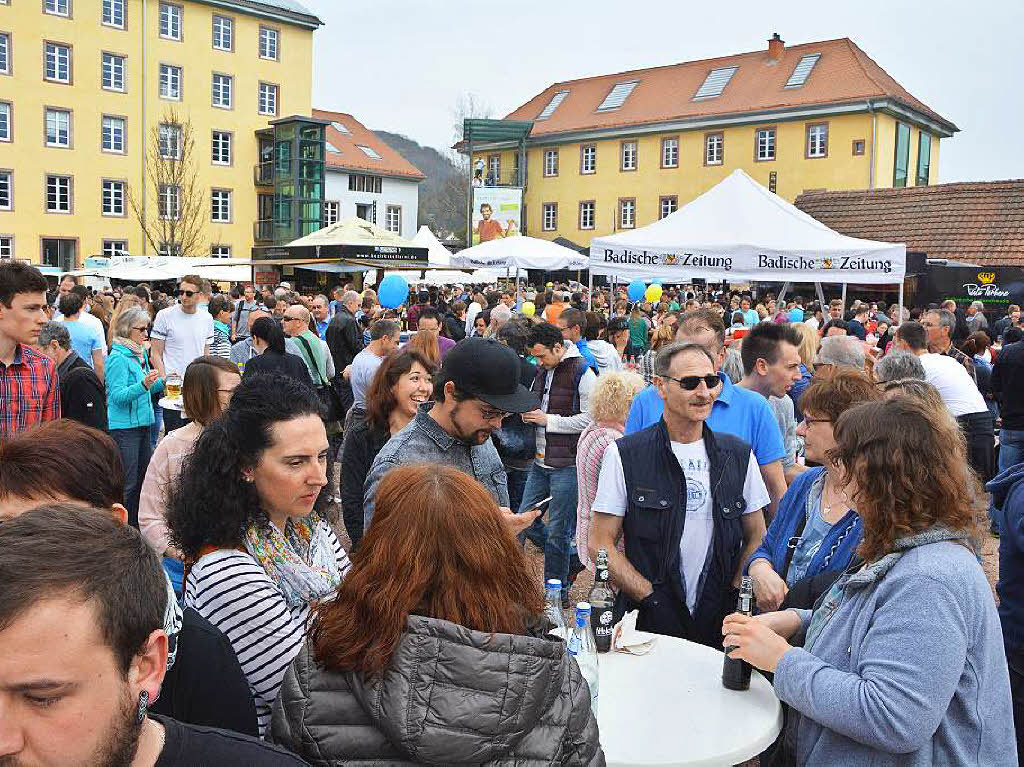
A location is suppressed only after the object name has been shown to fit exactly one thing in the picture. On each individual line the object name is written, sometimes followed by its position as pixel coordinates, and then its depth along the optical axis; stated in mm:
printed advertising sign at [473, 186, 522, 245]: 49500
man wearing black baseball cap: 3355
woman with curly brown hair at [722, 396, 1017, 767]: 1994
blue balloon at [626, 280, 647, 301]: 18969
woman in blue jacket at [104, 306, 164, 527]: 6855
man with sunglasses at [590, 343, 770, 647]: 3535
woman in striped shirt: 2088
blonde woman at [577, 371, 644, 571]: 4879
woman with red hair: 1590
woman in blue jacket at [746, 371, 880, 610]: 2945
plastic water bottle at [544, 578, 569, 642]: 2844
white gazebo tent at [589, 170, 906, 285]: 10156
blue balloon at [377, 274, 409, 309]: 15273
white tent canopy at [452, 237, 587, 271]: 17320
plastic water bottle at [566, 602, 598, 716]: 2689
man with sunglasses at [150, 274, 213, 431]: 9289
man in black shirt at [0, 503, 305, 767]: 1192
